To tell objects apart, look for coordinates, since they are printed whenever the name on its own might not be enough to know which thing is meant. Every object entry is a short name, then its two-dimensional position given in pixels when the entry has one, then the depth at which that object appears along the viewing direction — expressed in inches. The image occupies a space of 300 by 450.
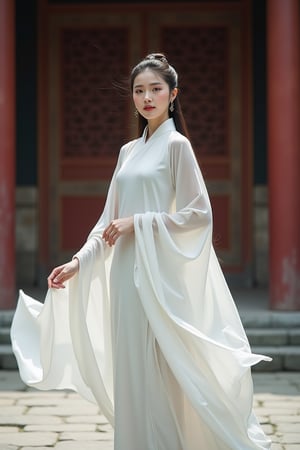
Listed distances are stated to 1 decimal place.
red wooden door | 595.0
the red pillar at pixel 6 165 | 462.6
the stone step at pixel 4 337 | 434.0
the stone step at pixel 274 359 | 410.9
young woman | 216.9
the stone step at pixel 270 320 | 440.0
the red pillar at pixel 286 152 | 455.9
